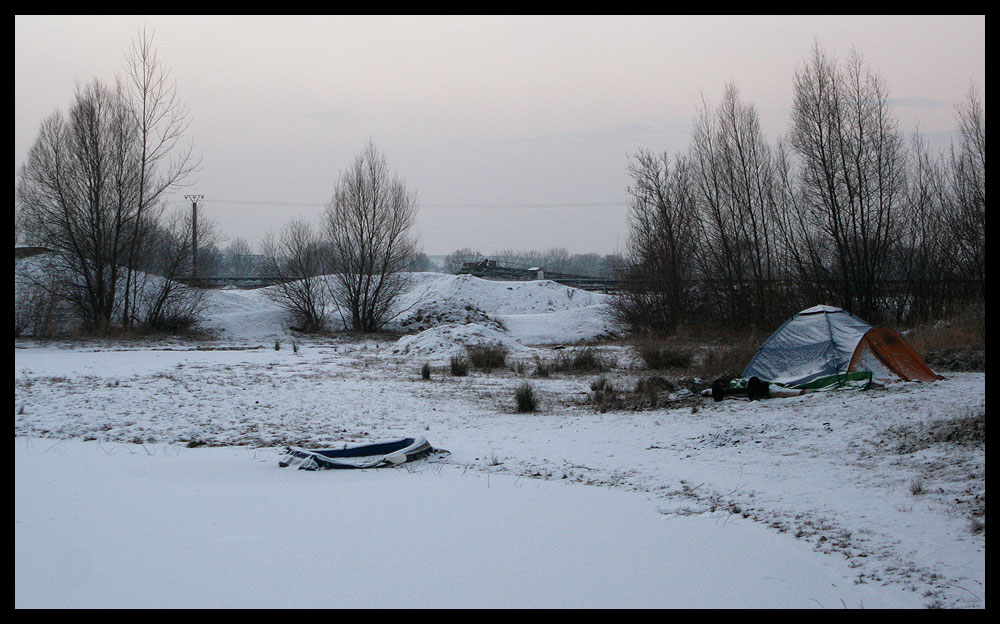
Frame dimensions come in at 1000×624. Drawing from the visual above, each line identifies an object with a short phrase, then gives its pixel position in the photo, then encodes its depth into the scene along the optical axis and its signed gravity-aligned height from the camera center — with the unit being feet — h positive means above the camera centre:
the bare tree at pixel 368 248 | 104.22 +10.86
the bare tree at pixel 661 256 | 90.48 +8.12
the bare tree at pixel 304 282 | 109.09 +5.88
